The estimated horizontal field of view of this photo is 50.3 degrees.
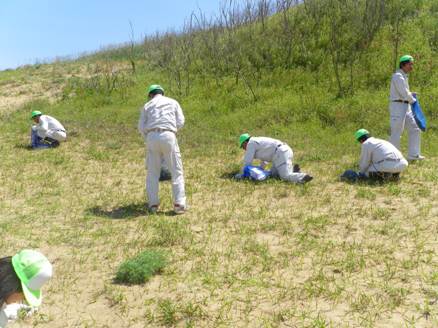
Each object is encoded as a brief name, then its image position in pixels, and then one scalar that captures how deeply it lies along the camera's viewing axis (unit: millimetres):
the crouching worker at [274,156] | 7320
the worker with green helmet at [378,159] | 6844
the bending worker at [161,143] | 6043
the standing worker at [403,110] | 7719
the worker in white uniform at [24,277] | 2192
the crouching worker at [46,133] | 10588
